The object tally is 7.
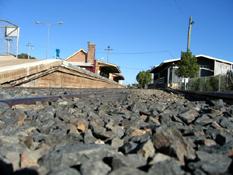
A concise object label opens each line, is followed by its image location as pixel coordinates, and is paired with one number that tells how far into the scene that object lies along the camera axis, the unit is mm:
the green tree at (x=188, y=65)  22421
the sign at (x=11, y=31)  9405
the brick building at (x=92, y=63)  27024
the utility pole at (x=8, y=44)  9837
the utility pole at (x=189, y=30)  24412
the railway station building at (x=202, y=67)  26087
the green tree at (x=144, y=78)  50130
